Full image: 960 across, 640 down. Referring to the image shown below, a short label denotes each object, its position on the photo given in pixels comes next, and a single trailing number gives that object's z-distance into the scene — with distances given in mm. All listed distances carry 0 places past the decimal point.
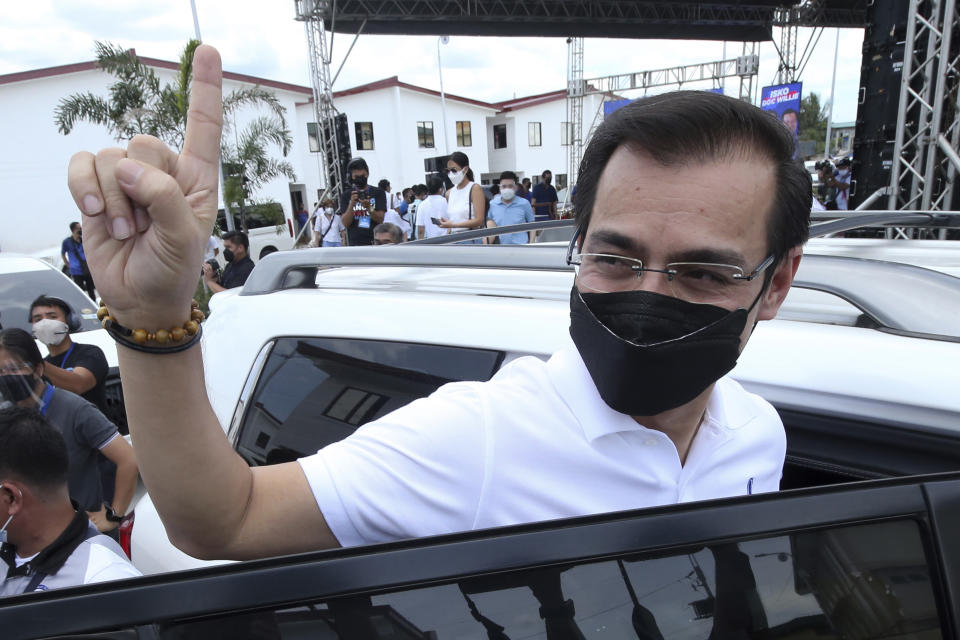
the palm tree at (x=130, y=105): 12633
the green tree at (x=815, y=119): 58125
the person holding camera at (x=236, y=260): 6344
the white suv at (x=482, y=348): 1116
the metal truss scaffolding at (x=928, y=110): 6367
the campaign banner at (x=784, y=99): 12688
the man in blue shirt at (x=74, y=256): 10750
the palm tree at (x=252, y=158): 15164
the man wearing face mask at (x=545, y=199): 12062
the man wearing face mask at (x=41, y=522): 1778
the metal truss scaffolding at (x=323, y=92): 11773
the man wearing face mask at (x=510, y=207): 7520
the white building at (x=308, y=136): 20109
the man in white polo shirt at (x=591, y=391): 858
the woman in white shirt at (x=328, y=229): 8555
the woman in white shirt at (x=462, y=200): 6902
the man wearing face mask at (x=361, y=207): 7051
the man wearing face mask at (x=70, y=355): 3508
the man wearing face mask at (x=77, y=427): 2801
